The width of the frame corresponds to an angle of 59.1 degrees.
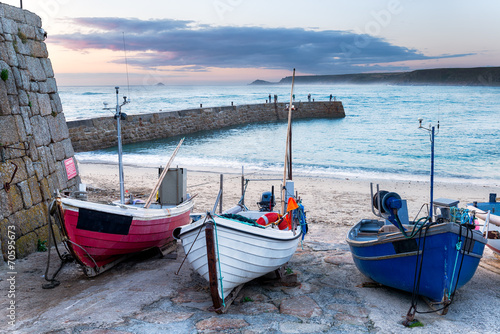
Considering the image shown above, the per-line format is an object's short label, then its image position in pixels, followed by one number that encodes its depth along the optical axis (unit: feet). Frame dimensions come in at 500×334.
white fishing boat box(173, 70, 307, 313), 20.13
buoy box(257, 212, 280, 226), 23.95
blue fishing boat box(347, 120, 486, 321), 20.24
